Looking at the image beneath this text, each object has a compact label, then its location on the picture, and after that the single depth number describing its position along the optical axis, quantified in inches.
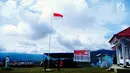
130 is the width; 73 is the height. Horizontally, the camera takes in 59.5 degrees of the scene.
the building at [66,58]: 873.0
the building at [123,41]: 464.2
